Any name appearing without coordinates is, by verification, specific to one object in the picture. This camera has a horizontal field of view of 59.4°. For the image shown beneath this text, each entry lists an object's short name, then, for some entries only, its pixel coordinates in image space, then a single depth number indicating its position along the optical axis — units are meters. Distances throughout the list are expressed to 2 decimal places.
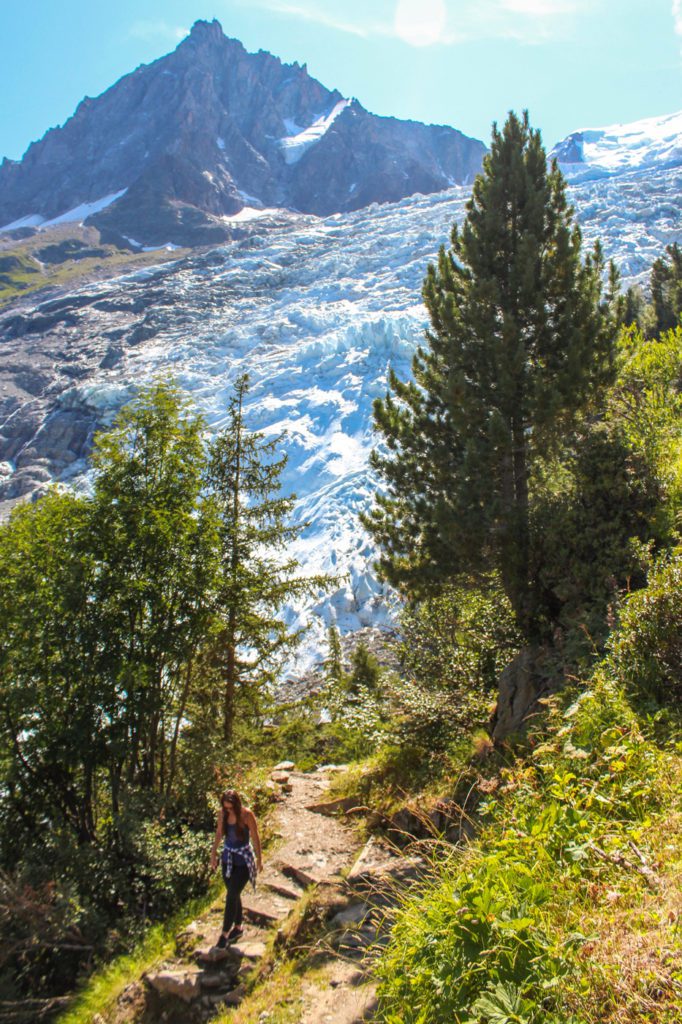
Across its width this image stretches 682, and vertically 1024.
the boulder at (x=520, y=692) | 6.33
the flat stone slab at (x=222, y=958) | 5.07
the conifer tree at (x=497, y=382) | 7.54
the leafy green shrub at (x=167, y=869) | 6.47
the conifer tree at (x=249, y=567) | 9.64
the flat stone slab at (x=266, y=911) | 5.79
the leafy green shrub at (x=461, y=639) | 8.52
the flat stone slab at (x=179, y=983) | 4.91
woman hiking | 5.43
